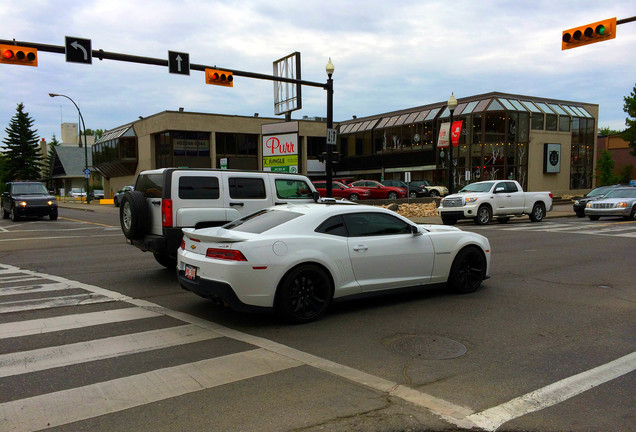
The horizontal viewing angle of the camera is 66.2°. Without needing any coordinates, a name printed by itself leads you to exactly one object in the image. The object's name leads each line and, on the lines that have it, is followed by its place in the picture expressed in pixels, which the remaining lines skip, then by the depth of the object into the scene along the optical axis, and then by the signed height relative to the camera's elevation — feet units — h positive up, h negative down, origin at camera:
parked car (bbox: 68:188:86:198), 227.44 -6.37
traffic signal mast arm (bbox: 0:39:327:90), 48.52 +13.11
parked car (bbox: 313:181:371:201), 105.50 -2.81
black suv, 77.36 -3.31
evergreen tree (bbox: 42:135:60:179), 325.01 +8.21
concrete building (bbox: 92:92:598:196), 131.54 +11.06
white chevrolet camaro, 18.72 -3.34
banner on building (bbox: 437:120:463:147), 82.64 +7.58
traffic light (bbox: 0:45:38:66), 47.37 +12.23
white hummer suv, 27.76 -1.36
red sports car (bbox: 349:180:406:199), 108.68 -2.86
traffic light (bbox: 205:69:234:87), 59.06 +12.35
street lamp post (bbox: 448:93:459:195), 78.11 +8.03
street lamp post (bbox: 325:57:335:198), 61.21 +9.23
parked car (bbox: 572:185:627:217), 76.40 -3.44
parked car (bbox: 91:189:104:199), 201.71 -6.27
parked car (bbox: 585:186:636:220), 69.56 -4.17
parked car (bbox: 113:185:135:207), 124.79 -5.19
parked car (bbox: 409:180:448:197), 129.89 -3.03
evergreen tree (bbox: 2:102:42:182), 278.87 +17.46
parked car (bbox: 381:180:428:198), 119.75 -2.59
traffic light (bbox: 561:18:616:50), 43.04 +12.89
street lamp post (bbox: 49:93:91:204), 140.87 +20.01
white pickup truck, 67.15 -3.63
